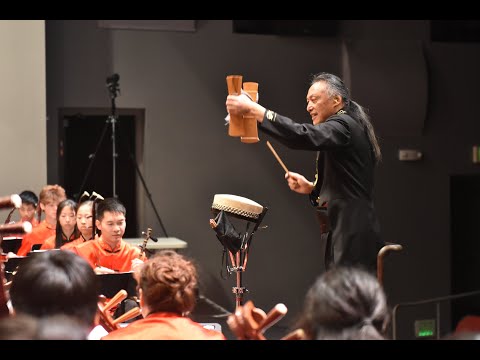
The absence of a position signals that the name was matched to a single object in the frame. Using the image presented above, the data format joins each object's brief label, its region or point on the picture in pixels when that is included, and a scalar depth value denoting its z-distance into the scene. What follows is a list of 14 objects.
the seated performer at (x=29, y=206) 11.04
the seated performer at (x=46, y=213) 10.68
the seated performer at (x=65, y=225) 9.73
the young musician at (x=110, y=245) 8.23
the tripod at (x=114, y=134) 12.37
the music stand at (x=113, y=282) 6.37
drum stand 7.42
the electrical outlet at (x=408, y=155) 14.67
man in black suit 6.36
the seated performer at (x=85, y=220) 9.02
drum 7.41
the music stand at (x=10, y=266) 7.75
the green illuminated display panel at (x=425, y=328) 14.92
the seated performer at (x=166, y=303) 4.04
